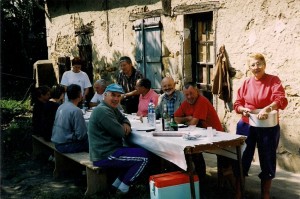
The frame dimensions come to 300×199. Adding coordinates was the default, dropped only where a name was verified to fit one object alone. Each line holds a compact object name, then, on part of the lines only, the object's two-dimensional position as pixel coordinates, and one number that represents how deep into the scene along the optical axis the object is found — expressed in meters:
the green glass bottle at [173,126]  4.75
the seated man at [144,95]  6.26
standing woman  4.20
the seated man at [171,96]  5.72
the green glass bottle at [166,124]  4.80
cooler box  3.96
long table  3.98
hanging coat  6.37
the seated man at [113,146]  4.63
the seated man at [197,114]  4.98
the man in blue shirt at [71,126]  5.55
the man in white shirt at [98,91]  7.45
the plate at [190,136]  4.23
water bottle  5.25
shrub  7.88
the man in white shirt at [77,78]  8.08
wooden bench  4.91
